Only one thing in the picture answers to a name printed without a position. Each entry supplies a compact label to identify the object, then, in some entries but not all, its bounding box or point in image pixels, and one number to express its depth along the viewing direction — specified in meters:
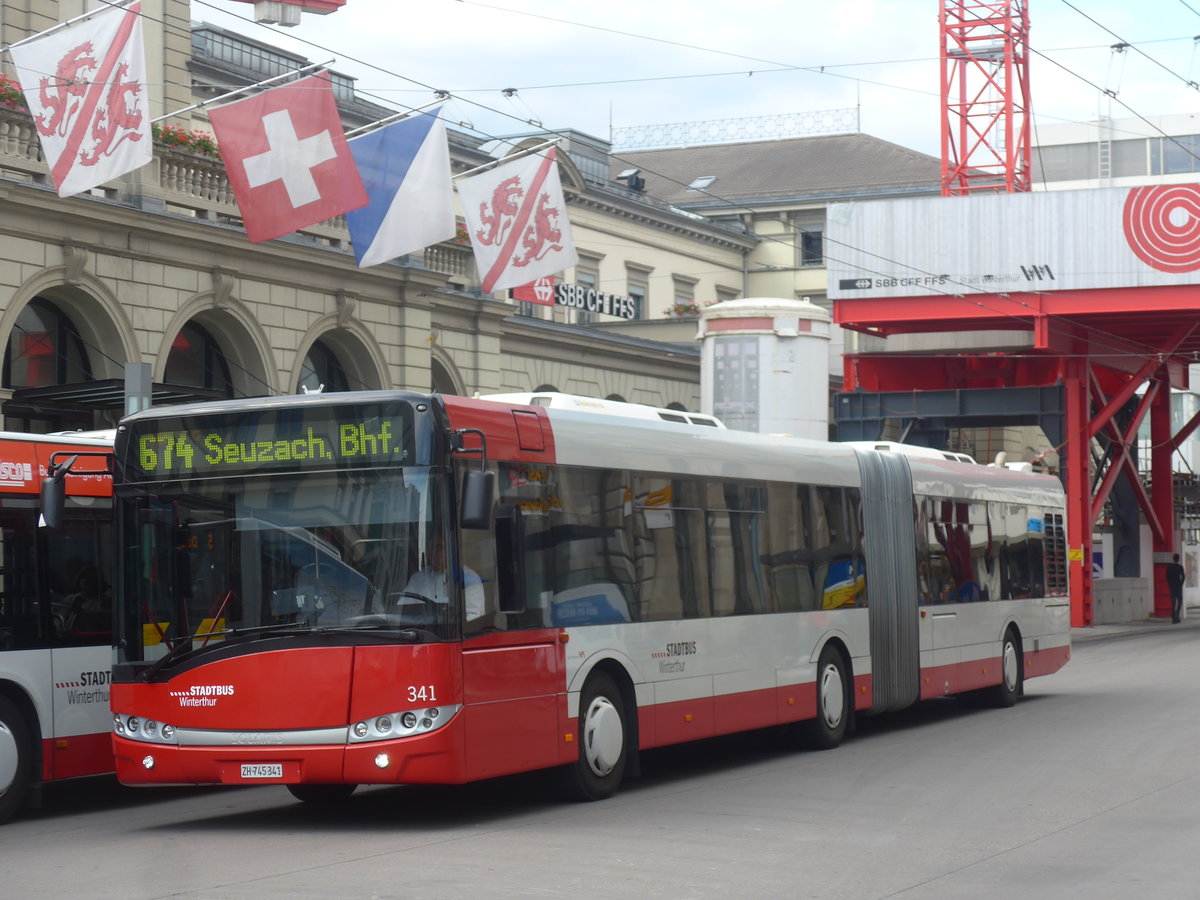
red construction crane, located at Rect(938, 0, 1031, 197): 46.47
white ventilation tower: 39.38
